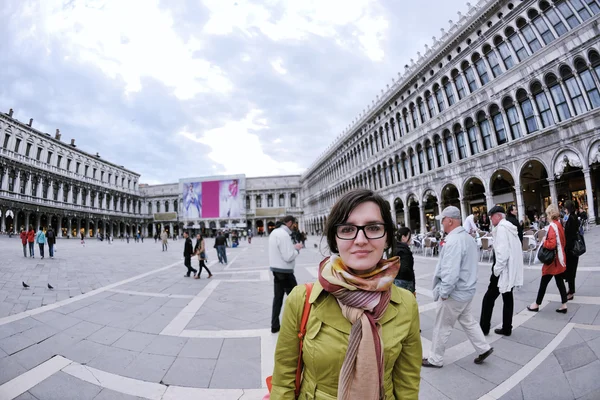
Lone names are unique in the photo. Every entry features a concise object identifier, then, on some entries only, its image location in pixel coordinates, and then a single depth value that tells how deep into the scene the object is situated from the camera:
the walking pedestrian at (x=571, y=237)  4.59
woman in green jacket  1.13
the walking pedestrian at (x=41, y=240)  13.14
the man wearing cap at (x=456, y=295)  2.95
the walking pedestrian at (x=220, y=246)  12.82
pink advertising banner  63.66
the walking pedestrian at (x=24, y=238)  13.51
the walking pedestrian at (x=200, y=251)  8.74
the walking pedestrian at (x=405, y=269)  3.75
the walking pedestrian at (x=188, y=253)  9.10
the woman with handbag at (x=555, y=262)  4.29
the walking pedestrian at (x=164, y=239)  22.90
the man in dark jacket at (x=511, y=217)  5.80
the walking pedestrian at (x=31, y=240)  13.27
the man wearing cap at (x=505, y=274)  3.66
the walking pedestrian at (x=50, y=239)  13.35
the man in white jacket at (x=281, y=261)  4.29
